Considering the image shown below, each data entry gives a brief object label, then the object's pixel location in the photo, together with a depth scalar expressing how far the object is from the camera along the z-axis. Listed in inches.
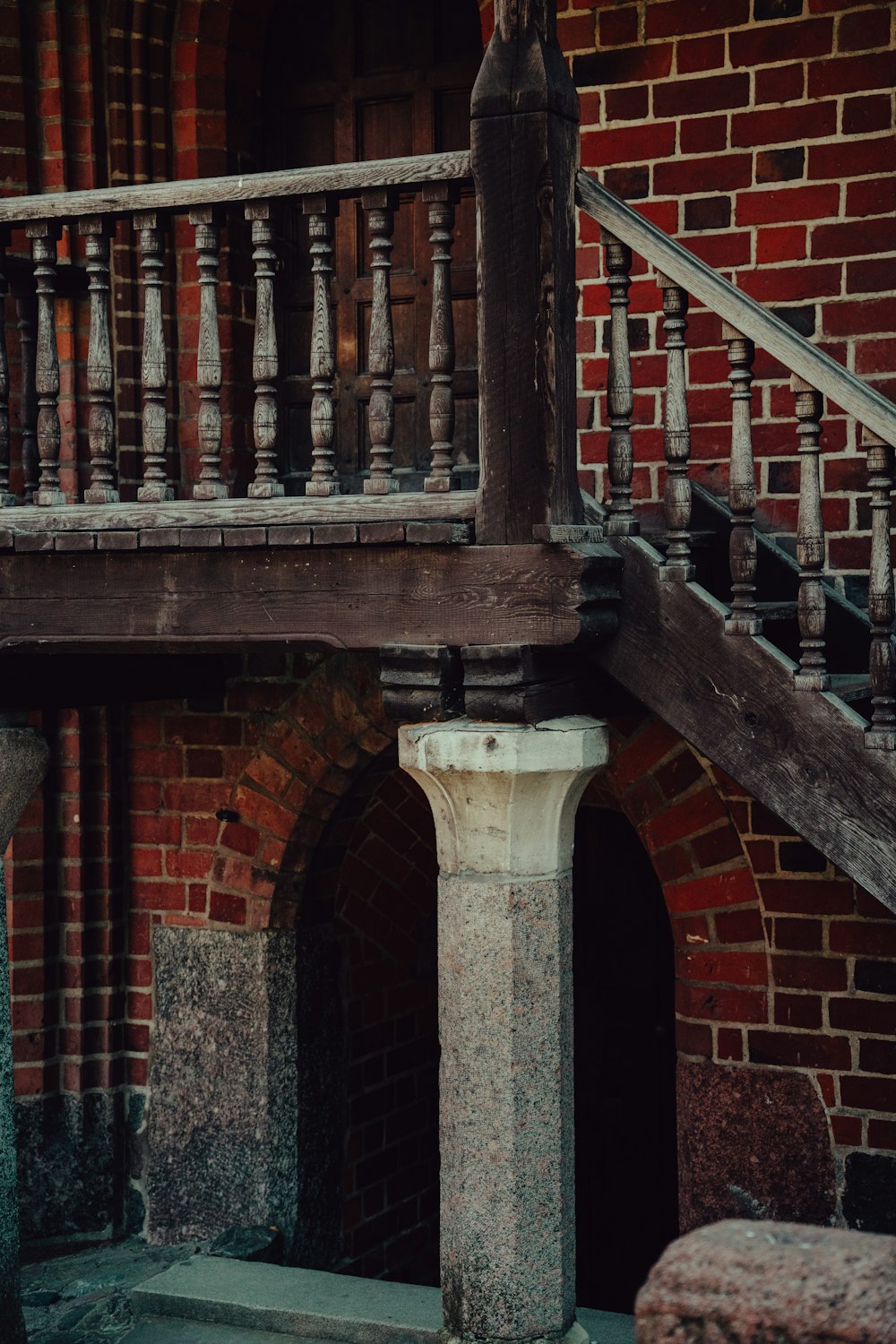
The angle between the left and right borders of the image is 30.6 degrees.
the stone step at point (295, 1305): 192.7
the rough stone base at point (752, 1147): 196.9
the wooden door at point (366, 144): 225.8
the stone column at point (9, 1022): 183.3
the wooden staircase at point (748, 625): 149.6
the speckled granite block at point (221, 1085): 233.6
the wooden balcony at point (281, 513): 155.6
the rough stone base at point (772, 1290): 76.1
